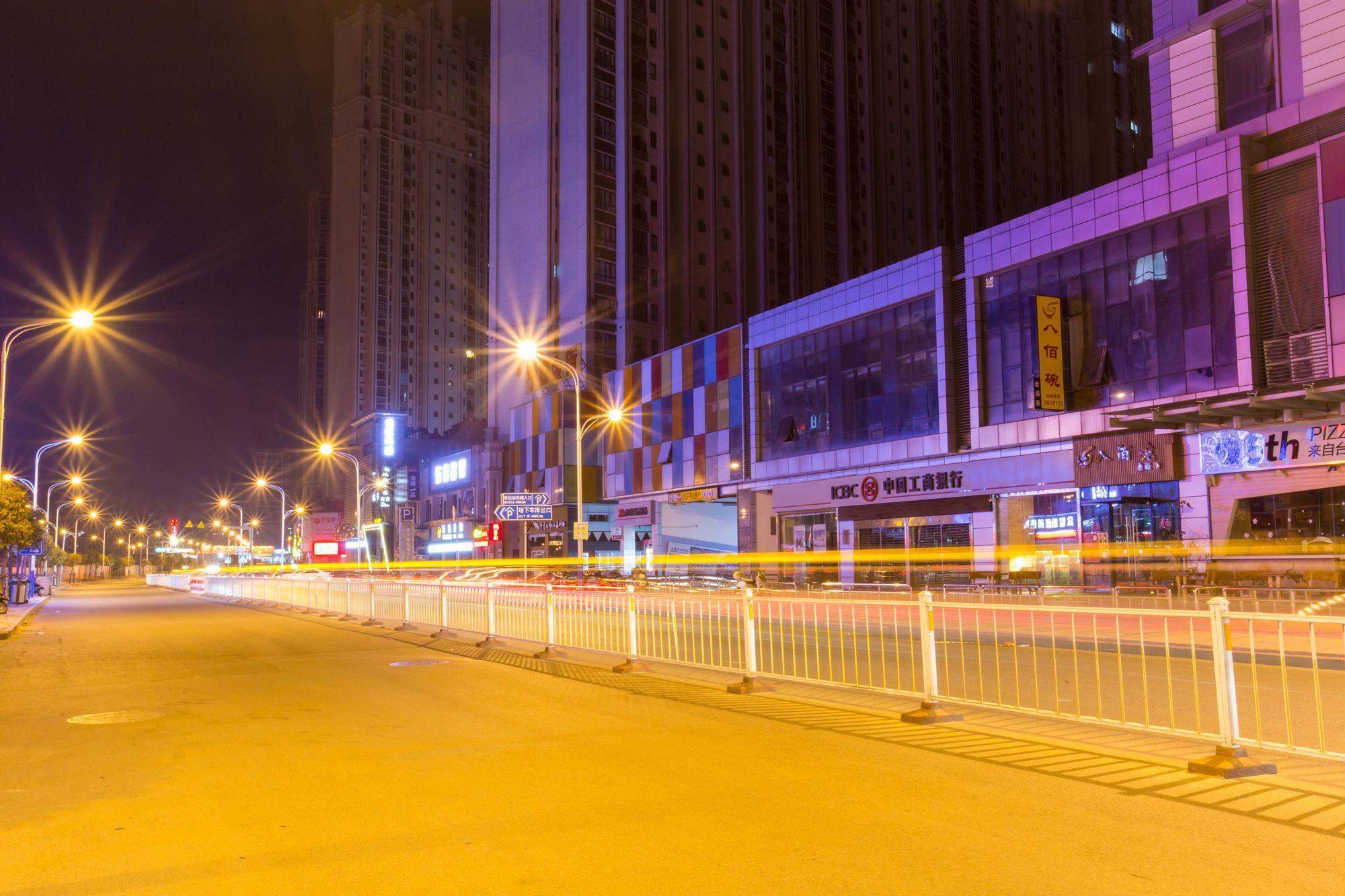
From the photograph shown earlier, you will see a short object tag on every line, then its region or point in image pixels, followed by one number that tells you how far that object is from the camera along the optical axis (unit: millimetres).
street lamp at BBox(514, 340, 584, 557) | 30266
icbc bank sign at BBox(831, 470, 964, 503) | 41844
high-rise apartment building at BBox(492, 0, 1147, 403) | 80438
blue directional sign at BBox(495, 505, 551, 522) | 35031
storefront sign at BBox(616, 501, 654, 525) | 66738
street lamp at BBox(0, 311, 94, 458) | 23266
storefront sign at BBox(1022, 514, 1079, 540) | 36781
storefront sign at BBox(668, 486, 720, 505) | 59719
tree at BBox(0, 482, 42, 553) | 32812
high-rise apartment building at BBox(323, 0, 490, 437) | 159250
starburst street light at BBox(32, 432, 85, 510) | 43531
